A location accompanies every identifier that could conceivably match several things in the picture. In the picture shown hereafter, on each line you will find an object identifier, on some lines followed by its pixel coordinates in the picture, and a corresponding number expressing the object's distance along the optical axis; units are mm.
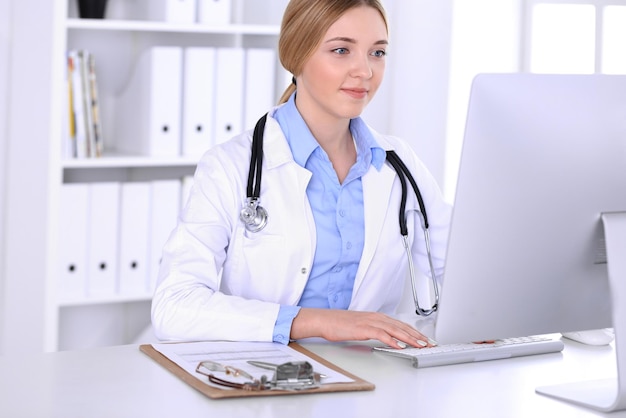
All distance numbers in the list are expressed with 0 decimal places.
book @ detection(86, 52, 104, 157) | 2969
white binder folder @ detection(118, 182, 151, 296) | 3045
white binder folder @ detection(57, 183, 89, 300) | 2953
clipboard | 1391
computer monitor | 1361
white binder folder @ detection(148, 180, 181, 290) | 3082
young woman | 1897
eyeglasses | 1416
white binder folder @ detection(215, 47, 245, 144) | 3082
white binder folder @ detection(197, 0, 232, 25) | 3066
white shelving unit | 2852
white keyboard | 1615
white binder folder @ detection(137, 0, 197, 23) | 3012
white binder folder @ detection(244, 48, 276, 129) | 3125
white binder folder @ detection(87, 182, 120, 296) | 3000
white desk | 1347
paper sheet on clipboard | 1496
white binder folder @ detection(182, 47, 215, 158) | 3029
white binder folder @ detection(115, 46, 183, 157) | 2984
